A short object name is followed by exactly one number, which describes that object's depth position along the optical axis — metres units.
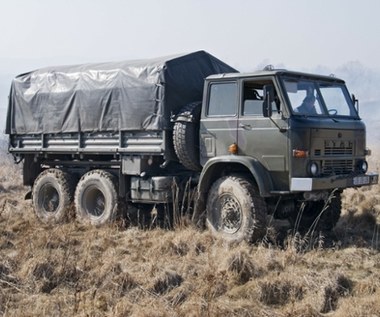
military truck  18.05
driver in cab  18.45
